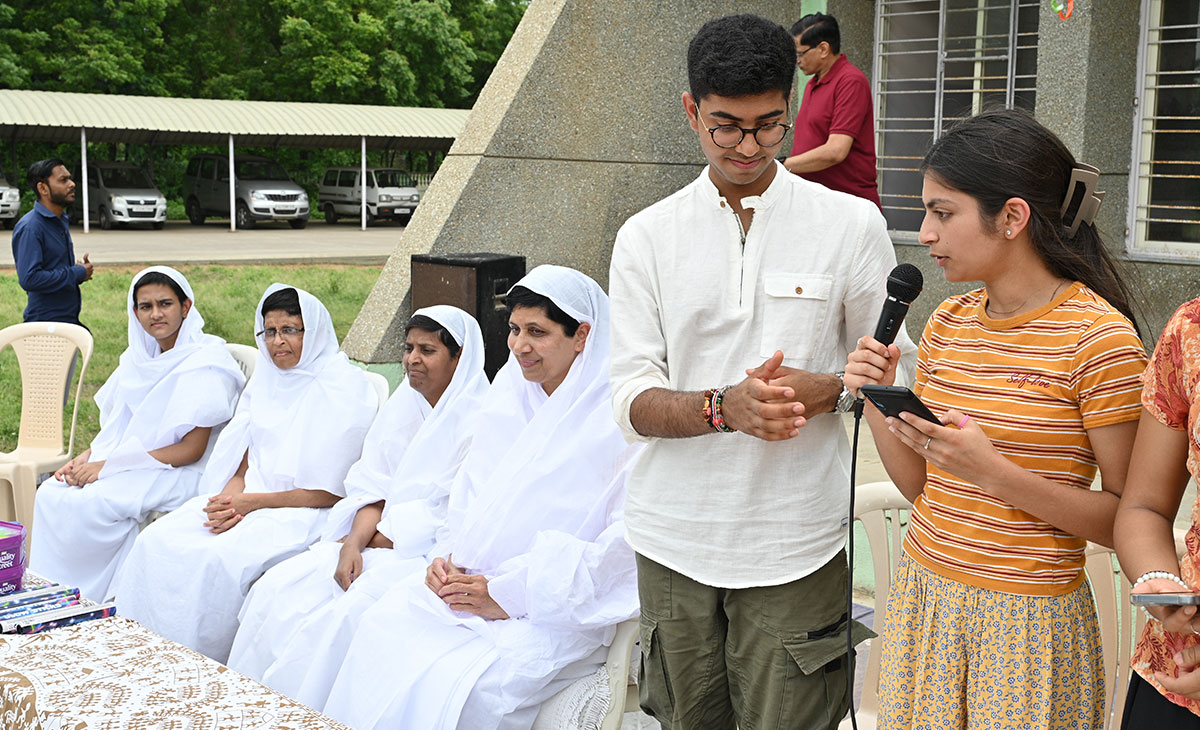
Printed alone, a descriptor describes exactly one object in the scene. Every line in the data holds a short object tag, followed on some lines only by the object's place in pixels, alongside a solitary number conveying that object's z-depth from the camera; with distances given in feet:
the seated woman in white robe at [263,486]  14.49
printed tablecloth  8.48
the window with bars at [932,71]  25.67
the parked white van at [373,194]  103.91
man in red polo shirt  18.37
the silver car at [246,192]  94.48
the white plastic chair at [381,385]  16.44
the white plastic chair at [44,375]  20.24
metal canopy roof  88.48
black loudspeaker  21.04
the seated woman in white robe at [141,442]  16.92
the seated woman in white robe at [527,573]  10.68
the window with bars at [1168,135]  22.86
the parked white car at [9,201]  83.30
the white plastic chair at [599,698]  10.66
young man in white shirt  7.84
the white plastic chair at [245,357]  18.63
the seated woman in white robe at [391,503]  13.01
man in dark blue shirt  24.57
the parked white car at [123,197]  89.61
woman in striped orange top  6.61
